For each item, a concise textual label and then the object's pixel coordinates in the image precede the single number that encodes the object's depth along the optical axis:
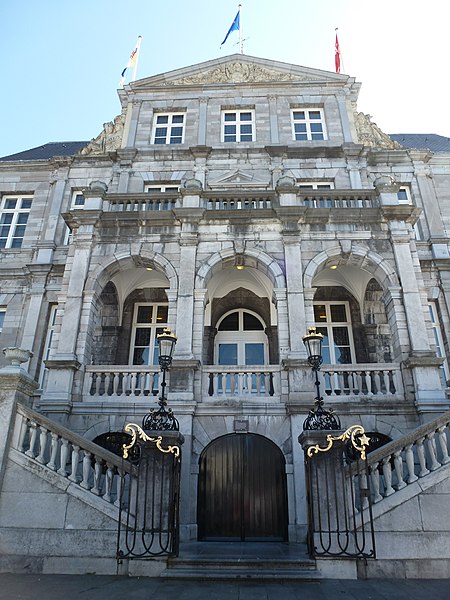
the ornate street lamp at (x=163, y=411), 8.55
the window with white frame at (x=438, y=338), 15.05
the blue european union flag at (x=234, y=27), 22.66
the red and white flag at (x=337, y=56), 22.77
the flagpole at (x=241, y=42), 22.92
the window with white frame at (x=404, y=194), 18.70
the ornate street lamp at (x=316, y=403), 8.23
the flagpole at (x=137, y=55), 22.65
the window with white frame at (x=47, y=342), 15.39
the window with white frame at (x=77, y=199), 19.17
